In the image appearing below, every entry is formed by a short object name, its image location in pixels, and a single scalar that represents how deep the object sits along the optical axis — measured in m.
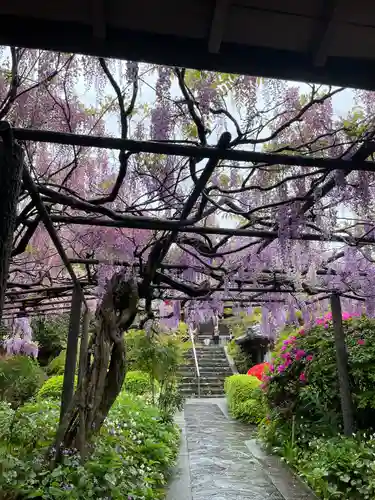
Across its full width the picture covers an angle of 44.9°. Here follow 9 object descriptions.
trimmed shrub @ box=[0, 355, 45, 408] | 5.78
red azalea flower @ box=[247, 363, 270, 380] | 10.16
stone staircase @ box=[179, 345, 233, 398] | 11.90
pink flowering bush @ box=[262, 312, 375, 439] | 5.11
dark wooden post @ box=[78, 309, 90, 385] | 3.31
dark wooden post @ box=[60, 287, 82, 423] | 3.83
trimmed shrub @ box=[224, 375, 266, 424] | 8.60
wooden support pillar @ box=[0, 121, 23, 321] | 1.23
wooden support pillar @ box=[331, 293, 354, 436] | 4.93
